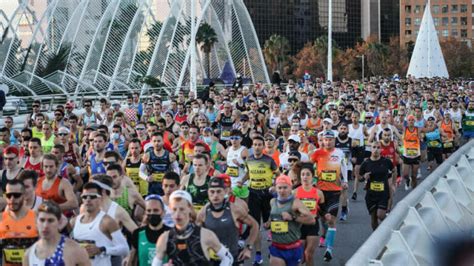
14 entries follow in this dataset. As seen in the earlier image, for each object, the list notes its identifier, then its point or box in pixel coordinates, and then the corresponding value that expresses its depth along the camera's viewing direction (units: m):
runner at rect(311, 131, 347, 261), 19.41
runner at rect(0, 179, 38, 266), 12.00
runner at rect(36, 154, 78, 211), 14.99
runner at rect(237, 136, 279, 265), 19.37
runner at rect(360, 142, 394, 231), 20.49
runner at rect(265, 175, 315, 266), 14.61
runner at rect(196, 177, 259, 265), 12.67
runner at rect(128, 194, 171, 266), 11.72
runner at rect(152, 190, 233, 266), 10.44
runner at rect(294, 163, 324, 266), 16.09
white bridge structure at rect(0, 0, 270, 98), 80.31
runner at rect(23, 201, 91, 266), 10.05
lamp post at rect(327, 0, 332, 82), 80.87
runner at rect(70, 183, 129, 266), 11.65
